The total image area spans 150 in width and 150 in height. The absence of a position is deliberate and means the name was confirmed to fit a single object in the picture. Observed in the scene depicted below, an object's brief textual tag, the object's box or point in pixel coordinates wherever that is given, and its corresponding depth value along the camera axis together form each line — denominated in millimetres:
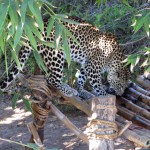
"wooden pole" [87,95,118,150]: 5383
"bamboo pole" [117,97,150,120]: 6867
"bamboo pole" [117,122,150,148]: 5477
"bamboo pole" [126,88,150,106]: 7329
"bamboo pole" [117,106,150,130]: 6635
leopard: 8242
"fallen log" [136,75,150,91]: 7973
